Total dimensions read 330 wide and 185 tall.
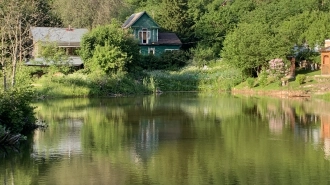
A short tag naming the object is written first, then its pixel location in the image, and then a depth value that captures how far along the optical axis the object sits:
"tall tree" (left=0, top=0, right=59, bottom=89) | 28.22
